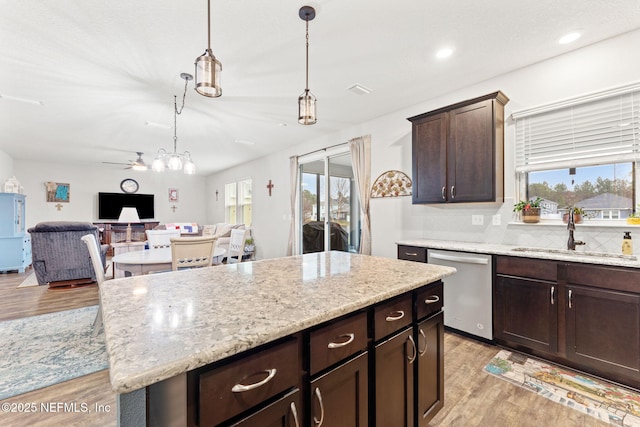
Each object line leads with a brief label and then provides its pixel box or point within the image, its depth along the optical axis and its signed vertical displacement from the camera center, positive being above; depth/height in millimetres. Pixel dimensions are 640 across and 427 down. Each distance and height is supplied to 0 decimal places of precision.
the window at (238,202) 7617 +353
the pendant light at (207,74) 1369 +708
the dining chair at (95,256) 2551 -376
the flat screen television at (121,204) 8109 +340
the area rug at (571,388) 1699 -1237
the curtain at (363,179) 4180 +545
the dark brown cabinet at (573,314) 1878 -776
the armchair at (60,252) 4250 -584
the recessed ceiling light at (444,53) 2509 +1492
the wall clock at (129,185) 8516 +937
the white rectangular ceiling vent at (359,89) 3189 +1475
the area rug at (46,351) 2051 -1203
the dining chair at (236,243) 3804 -417
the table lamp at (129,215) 6918 +4
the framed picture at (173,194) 9266 +690
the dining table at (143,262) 2732 -472
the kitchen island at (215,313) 630 -330
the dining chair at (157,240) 4051 -370
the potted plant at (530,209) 2650 +28
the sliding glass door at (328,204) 4758 +173
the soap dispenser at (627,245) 2133 -259
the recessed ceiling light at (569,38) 2287 +1478
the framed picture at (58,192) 7469 +659
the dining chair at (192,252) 2605 -361
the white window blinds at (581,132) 2281 +734
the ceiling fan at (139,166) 4379 +784
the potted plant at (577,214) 2439 -18
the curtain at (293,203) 5650 +227
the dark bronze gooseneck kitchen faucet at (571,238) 2381 -230
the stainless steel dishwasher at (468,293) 2510 -767
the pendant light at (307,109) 1783 +681
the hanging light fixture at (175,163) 3688 +737
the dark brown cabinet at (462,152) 2686 +646
